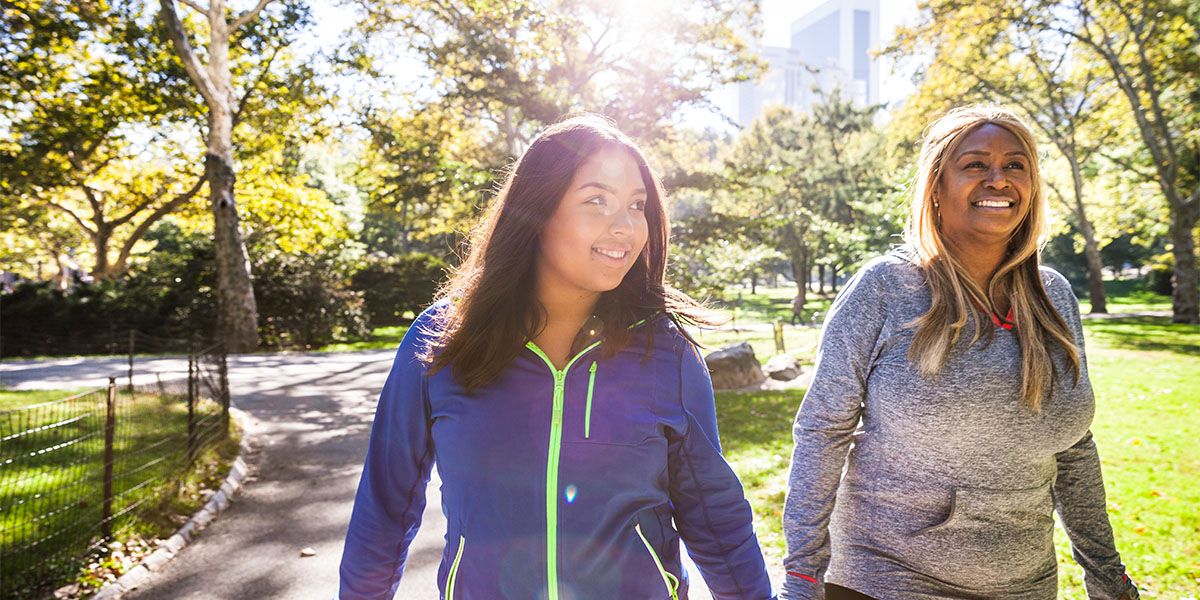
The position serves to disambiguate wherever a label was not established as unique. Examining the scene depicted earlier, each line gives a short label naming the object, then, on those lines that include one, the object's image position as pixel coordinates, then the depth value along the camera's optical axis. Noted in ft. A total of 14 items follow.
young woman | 5.68
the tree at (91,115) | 65.51
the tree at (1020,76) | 67.56
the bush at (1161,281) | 141.69
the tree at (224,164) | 53.98
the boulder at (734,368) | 41.78
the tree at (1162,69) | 67.56
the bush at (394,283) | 92.38
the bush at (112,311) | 71.36
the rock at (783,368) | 45.83
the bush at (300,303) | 73.10
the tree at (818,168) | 118.42
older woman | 6.41
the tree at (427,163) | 43.45
